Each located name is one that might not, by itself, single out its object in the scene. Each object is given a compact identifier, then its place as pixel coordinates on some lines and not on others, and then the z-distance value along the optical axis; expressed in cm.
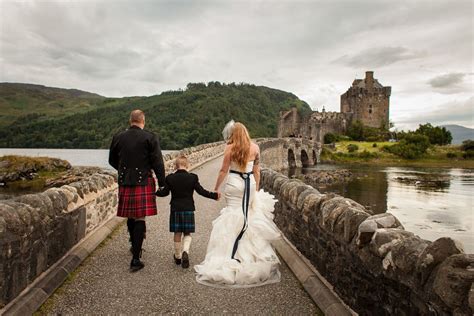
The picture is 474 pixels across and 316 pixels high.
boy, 517
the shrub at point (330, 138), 6660
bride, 457
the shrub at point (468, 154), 5522
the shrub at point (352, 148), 5847
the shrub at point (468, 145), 5716
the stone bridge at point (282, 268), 257
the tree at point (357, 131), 6688
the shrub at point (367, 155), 5603
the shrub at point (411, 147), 5588
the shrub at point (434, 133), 6522
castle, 6925
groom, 494
